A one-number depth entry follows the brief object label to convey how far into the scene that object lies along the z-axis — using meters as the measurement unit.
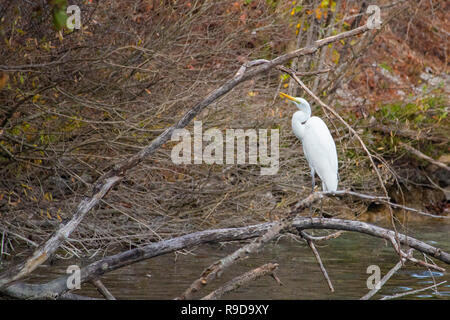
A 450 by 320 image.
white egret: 13.10
